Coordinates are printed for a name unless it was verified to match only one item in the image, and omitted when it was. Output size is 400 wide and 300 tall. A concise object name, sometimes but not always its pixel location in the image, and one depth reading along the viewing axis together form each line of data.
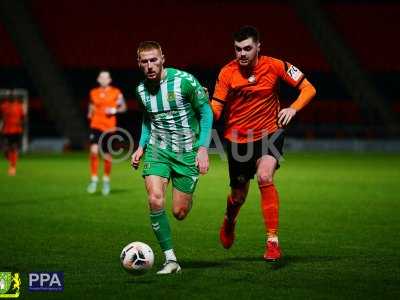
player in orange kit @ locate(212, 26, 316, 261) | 14.75
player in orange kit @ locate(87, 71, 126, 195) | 29.31
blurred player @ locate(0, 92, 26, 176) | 41.38
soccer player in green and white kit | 13.62
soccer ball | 12.87
